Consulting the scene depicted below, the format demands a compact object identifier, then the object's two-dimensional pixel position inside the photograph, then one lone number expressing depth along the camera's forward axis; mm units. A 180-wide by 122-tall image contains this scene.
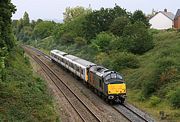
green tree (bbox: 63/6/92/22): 129750
